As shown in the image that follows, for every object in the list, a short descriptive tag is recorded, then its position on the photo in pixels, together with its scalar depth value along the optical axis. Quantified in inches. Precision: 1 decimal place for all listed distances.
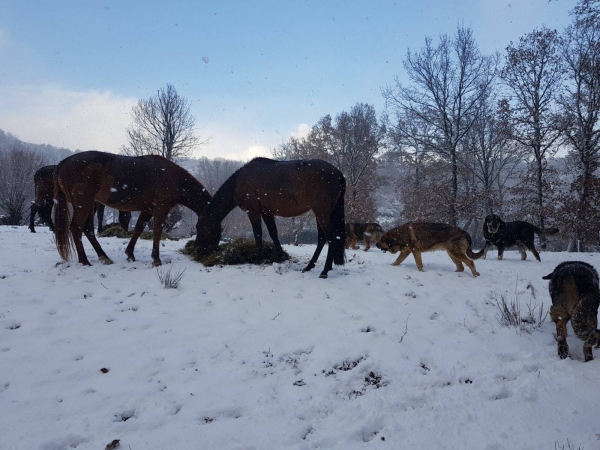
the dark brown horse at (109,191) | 223.6
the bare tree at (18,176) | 1144.0
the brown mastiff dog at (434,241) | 251.4
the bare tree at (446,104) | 805.9
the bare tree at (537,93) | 717.3
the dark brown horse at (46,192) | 371.2
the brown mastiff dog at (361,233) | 539.5
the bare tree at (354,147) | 1083.9
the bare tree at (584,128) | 619.5
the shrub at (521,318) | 152.1
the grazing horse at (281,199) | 230.7
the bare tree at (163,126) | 1076.5
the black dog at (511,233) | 352.5
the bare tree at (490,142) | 748.0
